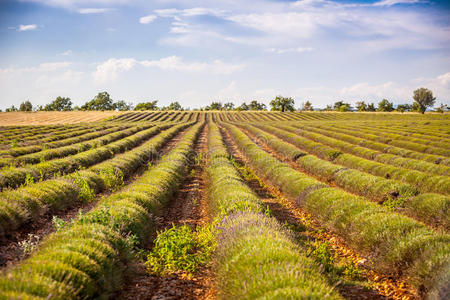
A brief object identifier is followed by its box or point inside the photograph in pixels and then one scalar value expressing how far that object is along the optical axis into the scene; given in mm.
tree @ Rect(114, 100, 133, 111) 170375
